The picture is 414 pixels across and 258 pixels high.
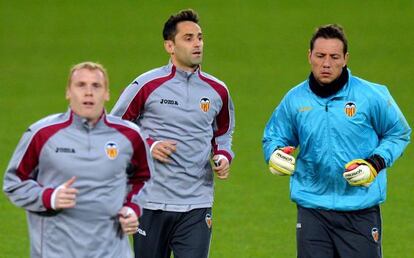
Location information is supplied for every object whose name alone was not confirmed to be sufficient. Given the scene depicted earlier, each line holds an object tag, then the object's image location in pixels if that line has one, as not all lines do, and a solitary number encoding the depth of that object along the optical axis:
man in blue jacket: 17.73
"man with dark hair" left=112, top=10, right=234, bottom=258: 18.67
